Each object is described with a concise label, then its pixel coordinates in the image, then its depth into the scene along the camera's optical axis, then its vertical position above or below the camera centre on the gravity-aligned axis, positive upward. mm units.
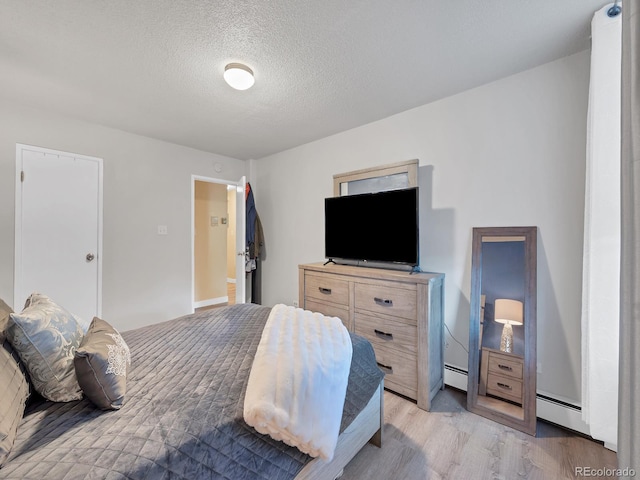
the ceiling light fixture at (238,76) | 1842 +1151
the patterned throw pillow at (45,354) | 941 -425
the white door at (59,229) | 2520 +90
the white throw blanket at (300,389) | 909 -554
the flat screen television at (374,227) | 2197 +119
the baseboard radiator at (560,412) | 1682 -1129
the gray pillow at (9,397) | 722 -503
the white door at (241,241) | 3475 -28
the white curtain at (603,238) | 1396 +18
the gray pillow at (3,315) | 948 -325
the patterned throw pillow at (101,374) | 898 -476
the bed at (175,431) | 715 -596
